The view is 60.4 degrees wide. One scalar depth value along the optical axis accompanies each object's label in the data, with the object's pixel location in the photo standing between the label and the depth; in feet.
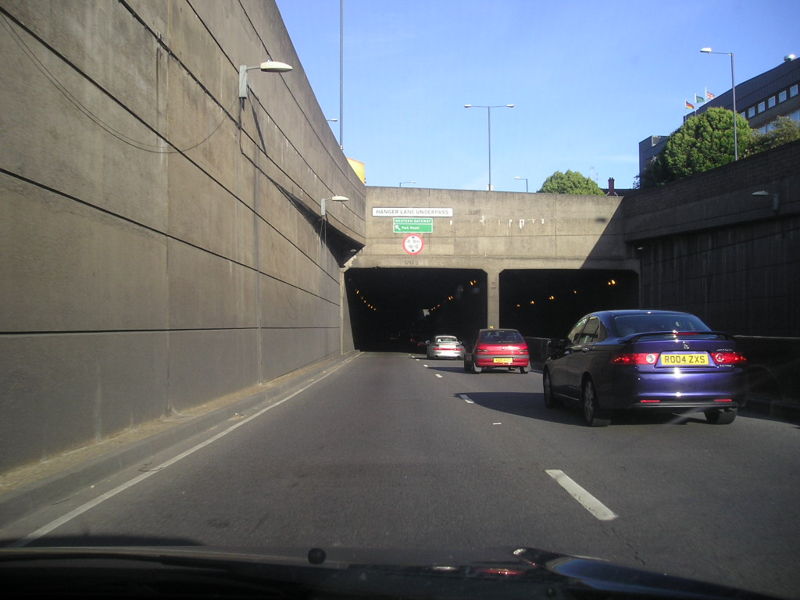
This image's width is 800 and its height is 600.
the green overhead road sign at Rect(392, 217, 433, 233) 123.65
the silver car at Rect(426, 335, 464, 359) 119.14
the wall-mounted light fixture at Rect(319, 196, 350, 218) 84.79
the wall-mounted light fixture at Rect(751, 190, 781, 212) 79.67
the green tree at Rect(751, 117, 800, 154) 147.31
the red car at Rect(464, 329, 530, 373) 74.23
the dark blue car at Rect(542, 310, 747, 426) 29.27
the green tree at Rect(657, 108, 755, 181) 168.76
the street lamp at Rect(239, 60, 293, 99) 44.27
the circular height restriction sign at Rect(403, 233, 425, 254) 123.95
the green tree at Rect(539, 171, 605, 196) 240.63
